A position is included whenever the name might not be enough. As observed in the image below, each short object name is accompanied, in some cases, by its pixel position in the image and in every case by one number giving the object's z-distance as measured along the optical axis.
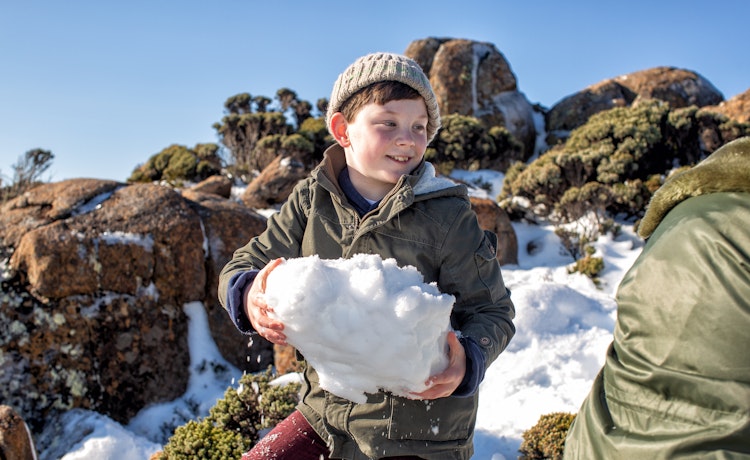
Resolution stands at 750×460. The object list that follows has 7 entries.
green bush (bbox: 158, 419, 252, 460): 2.99
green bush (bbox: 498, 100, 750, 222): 10.88
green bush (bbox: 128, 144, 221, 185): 15.21
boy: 1.74
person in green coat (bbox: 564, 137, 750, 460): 1.00
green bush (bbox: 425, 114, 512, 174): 15.02
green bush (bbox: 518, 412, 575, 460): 3.01
